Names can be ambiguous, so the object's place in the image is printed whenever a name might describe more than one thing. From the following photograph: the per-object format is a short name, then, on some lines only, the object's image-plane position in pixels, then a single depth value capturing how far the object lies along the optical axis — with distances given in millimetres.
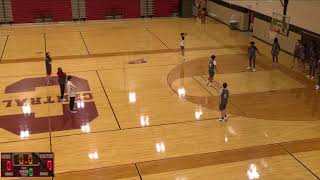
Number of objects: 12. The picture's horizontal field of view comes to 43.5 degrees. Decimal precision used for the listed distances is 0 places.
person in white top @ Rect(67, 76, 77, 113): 15258
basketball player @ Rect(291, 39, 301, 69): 20719
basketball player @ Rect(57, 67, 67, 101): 16406
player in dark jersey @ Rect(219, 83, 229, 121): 14427
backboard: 23984
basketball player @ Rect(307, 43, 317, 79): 19766
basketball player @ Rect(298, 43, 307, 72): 20461
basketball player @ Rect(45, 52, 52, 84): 18328
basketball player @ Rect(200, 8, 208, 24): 33531
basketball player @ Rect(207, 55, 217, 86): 18234
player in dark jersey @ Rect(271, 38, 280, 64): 21409
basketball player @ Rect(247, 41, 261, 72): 20344
